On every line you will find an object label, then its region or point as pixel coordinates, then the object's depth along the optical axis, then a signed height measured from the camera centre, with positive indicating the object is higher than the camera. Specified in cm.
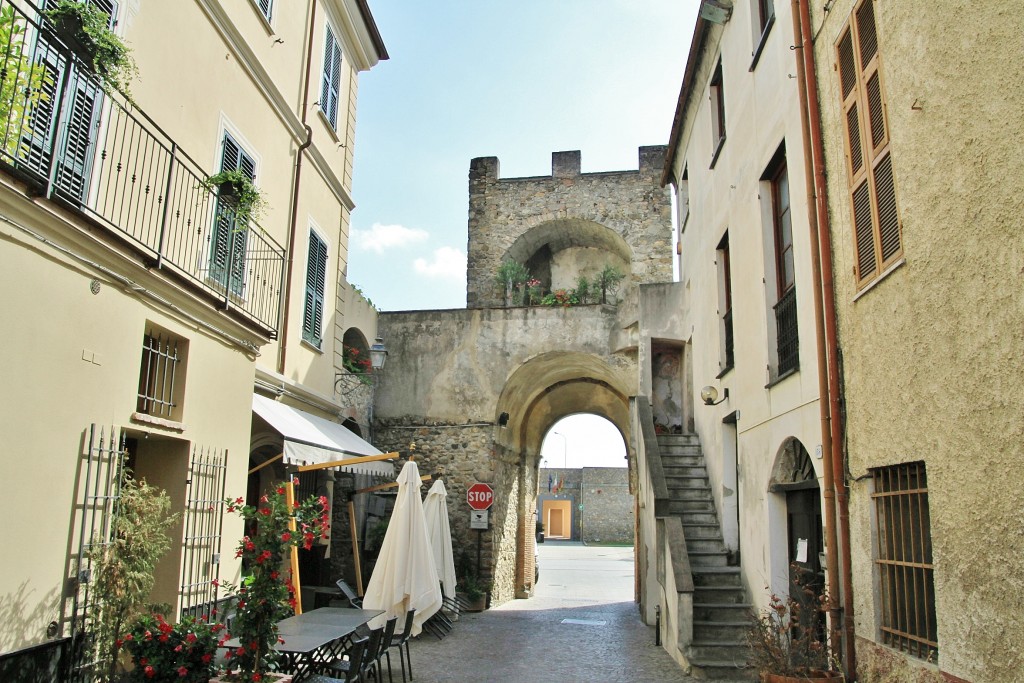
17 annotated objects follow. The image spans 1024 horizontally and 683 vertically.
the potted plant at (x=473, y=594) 1477 -168
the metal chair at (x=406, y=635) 901 -152
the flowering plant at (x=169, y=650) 495 -96
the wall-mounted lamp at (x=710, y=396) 1106 +156
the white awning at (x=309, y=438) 912 +84
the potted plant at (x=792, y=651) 599 -113
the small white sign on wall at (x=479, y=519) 1502 -29
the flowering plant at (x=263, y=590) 528 -61
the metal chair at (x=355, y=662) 661 -135
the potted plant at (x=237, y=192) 834 +331
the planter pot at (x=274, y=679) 525 -122
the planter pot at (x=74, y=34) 579 +342
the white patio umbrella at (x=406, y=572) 1016 -91
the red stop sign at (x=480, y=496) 1506 +15
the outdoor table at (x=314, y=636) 655 -121
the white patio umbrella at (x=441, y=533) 1297 -50
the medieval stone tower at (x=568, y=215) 2192 +822
